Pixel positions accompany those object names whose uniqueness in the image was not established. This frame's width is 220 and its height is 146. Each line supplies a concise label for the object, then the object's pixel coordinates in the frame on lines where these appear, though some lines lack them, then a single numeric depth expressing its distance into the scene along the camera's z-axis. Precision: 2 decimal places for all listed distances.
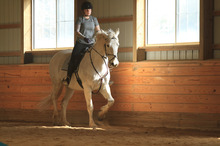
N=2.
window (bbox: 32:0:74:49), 17.88
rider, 14.19
